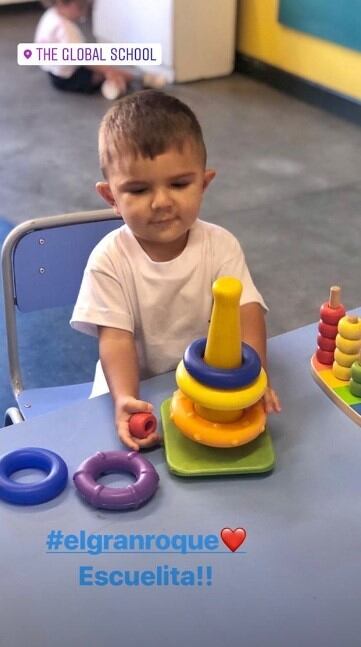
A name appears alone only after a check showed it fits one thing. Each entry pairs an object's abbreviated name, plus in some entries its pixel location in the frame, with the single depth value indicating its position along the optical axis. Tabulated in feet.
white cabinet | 12.75
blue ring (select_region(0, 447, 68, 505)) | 2.72
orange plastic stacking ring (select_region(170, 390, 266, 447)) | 2.82
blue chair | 4.43
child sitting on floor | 11.93
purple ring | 2.68
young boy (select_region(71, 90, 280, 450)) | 3.20
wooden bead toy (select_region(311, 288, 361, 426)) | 3.17
